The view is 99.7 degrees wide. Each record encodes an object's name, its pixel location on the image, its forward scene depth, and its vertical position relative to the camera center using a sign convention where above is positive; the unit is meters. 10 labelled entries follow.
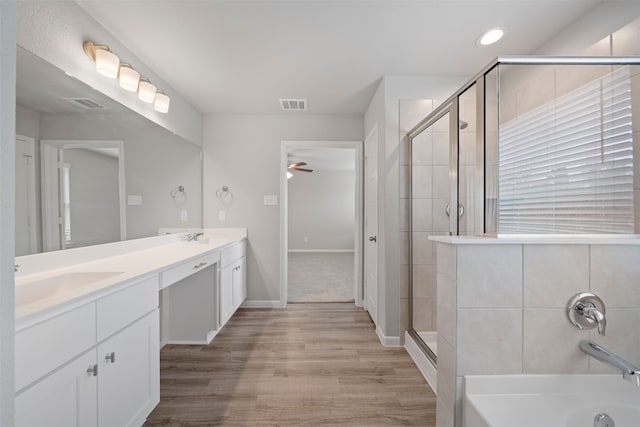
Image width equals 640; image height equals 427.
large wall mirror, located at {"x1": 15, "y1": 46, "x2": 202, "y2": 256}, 1.32 +0.29
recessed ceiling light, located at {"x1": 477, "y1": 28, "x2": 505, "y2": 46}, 1.81 +1.20
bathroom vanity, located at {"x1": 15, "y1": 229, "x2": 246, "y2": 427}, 0.87 -0.47
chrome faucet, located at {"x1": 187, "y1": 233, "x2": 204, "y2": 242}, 2.79 -0.27
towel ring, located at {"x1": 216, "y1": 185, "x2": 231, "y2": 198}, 3.28 +0.23
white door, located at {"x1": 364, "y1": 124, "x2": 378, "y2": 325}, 2.71 -0.15
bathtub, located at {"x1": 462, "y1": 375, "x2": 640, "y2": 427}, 1.06 -0.78
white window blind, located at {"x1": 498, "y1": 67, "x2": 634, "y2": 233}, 1.29 +0.23
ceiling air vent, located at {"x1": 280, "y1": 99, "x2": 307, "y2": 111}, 2.88 +1.17
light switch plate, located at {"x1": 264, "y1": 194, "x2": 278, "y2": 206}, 3.30 +0.13
